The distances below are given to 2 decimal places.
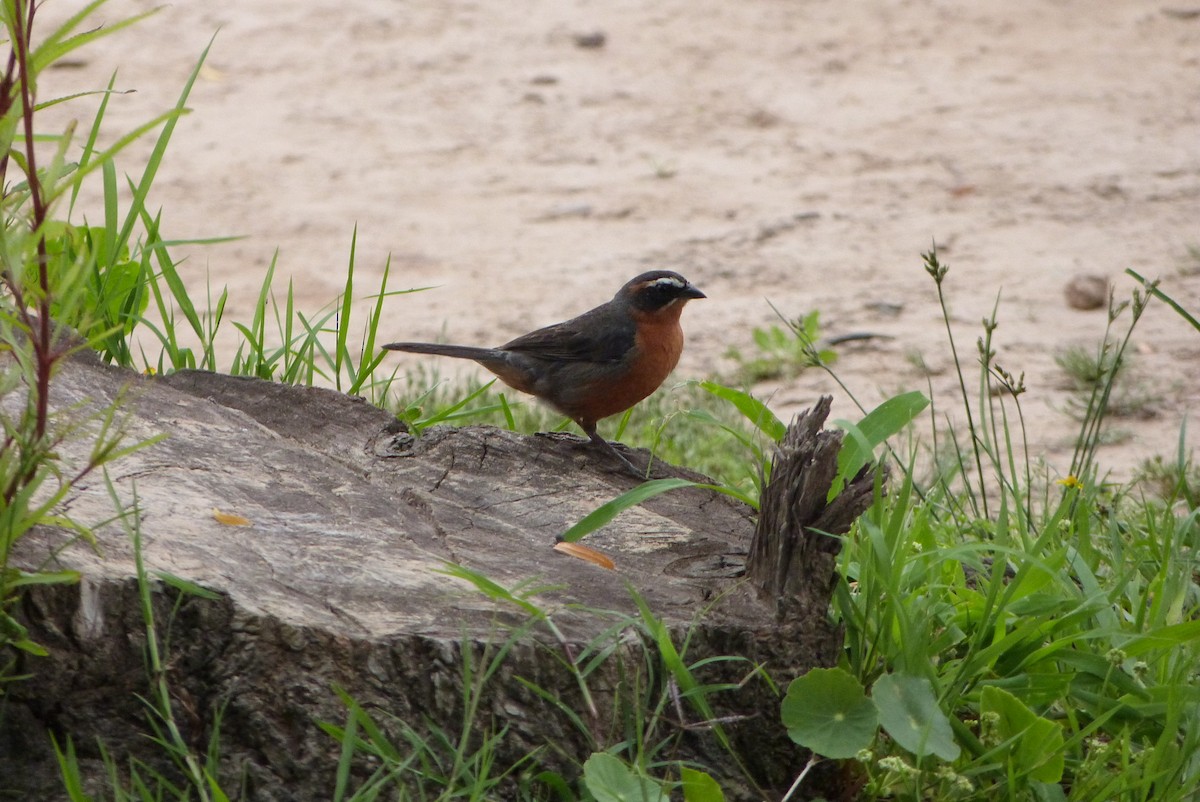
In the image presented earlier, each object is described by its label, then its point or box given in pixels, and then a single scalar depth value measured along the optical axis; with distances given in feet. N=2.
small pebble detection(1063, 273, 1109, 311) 51.08
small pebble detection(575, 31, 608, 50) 77.41
